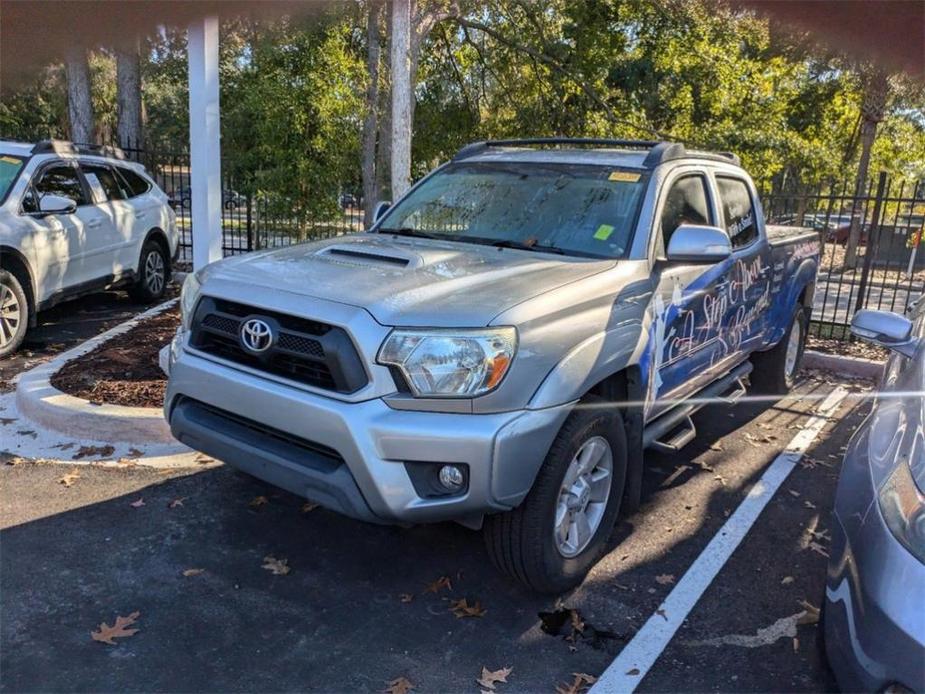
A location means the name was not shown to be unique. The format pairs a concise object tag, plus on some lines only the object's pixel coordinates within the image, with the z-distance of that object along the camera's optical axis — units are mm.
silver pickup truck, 2920
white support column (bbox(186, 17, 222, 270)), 5539
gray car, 2037
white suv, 6703
